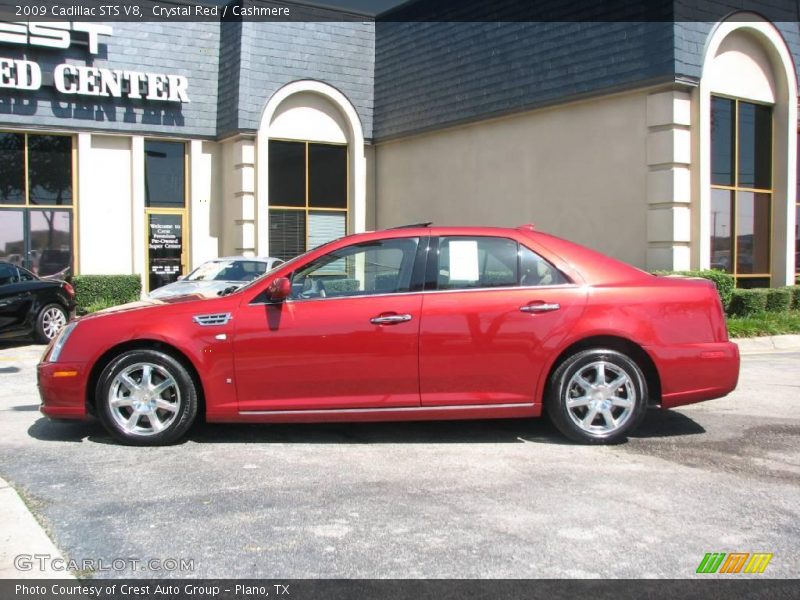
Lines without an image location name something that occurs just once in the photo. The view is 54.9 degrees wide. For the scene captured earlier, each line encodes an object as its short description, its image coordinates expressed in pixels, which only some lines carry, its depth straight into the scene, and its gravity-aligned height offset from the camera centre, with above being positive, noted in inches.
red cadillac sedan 216.5 -21.2
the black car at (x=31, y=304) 442.6 -16.6
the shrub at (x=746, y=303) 517.3 -18.2
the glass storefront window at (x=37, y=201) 629.9 +62.5
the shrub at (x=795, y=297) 561.4 -15.4
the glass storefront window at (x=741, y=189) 543.8 +63.0
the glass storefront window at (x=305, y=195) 703.1 +75.7
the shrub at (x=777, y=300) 537.6 -16.8
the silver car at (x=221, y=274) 466.9 +1.4
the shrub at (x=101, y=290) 625.9 -11.2
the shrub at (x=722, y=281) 490.6 -3.3
